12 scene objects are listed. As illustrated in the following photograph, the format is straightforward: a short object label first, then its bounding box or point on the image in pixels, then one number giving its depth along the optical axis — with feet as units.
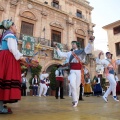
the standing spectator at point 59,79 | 26.81
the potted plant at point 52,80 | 46.00
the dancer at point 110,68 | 17.78
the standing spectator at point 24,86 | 36.74
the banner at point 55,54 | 51.68
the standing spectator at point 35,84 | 40.19
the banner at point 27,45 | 46.01
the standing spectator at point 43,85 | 38.08
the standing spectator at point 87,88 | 38.45
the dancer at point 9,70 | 7.99
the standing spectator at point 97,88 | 37.82
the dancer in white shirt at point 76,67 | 13.39
